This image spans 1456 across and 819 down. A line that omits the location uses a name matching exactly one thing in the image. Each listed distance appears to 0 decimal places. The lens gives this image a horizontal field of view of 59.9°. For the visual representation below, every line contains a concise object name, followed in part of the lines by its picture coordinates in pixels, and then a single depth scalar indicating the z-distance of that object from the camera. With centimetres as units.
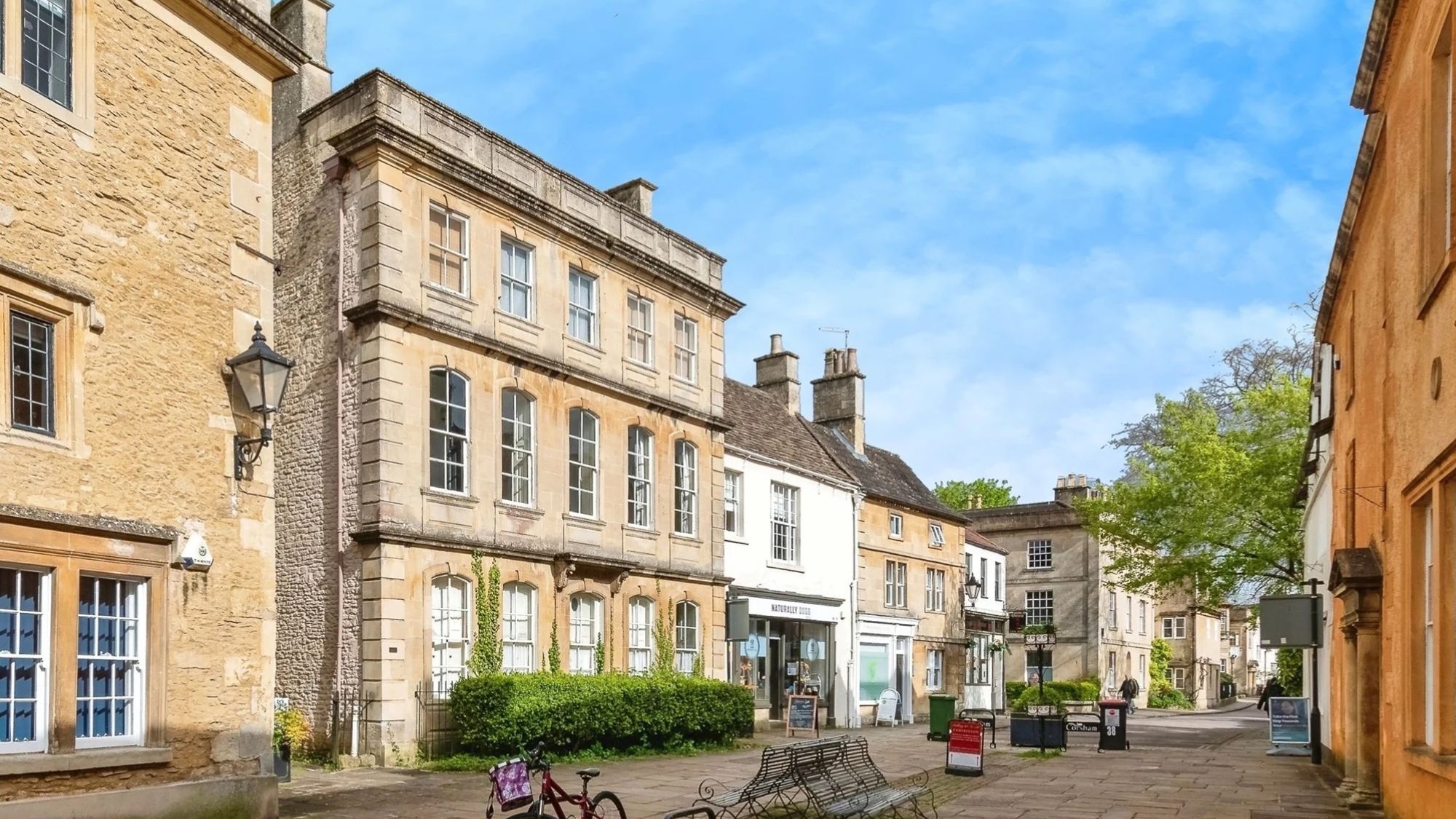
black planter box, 2336
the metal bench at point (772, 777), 1165
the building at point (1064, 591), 5178
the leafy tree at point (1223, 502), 3297
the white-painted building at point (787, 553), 2961
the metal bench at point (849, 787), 1194
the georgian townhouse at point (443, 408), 1911
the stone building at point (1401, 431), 950
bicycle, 864
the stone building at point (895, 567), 3512
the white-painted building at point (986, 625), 4256
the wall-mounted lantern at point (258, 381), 1170
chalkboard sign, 2694
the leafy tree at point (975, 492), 6983
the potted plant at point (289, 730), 1880
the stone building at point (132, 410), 982
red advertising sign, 1848
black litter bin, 2467
